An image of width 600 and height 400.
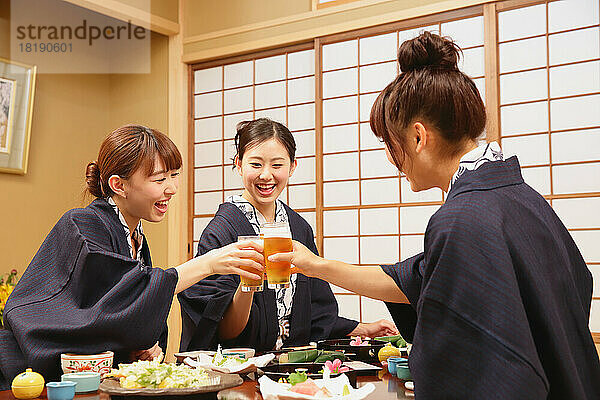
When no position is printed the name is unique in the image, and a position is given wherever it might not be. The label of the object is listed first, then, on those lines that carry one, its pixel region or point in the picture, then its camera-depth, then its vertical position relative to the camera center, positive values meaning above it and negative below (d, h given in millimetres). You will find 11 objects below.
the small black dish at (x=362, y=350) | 1987 -434
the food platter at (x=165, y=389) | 1387 -395
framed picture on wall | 5004 +826
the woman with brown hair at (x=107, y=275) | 1709 -181
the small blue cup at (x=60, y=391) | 1413 -398
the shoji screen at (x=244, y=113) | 4973 +851
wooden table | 1448 -431
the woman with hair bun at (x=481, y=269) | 1062 -101
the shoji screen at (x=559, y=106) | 3902 +691
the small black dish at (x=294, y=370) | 1526 -397
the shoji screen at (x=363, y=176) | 4457 +286
